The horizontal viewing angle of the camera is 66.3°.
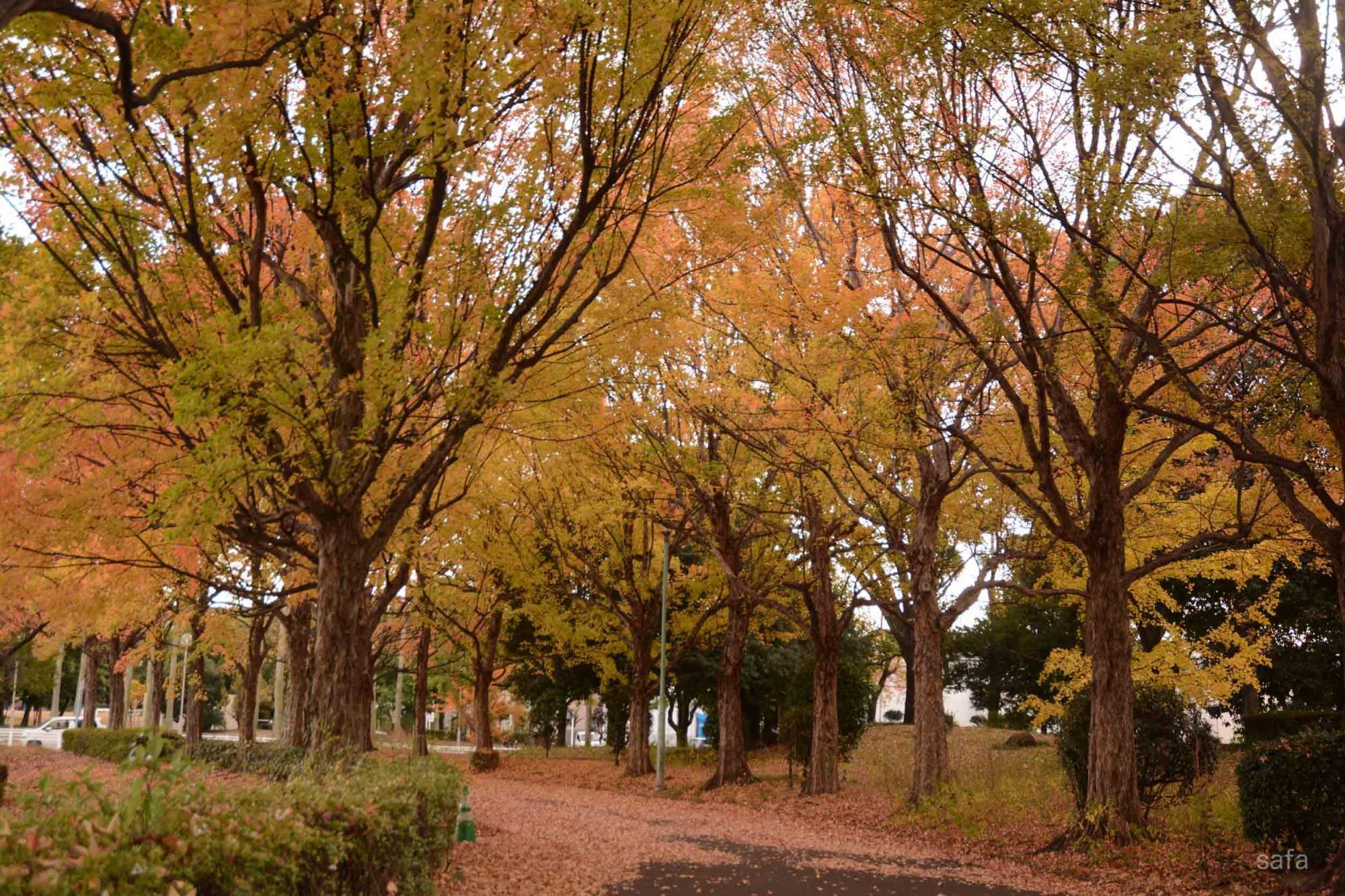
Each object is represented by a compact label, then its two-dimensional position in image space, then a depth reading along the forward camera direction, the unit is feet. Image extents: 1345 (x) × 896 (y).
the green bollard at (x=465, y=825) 28.11
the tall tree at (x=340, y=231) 22.66
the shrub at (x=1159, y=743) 38.81
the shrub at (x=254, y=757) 51.29
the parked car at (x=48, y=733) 147.23
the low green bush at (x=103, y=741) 82.02
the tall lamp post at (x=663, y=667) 68.39
